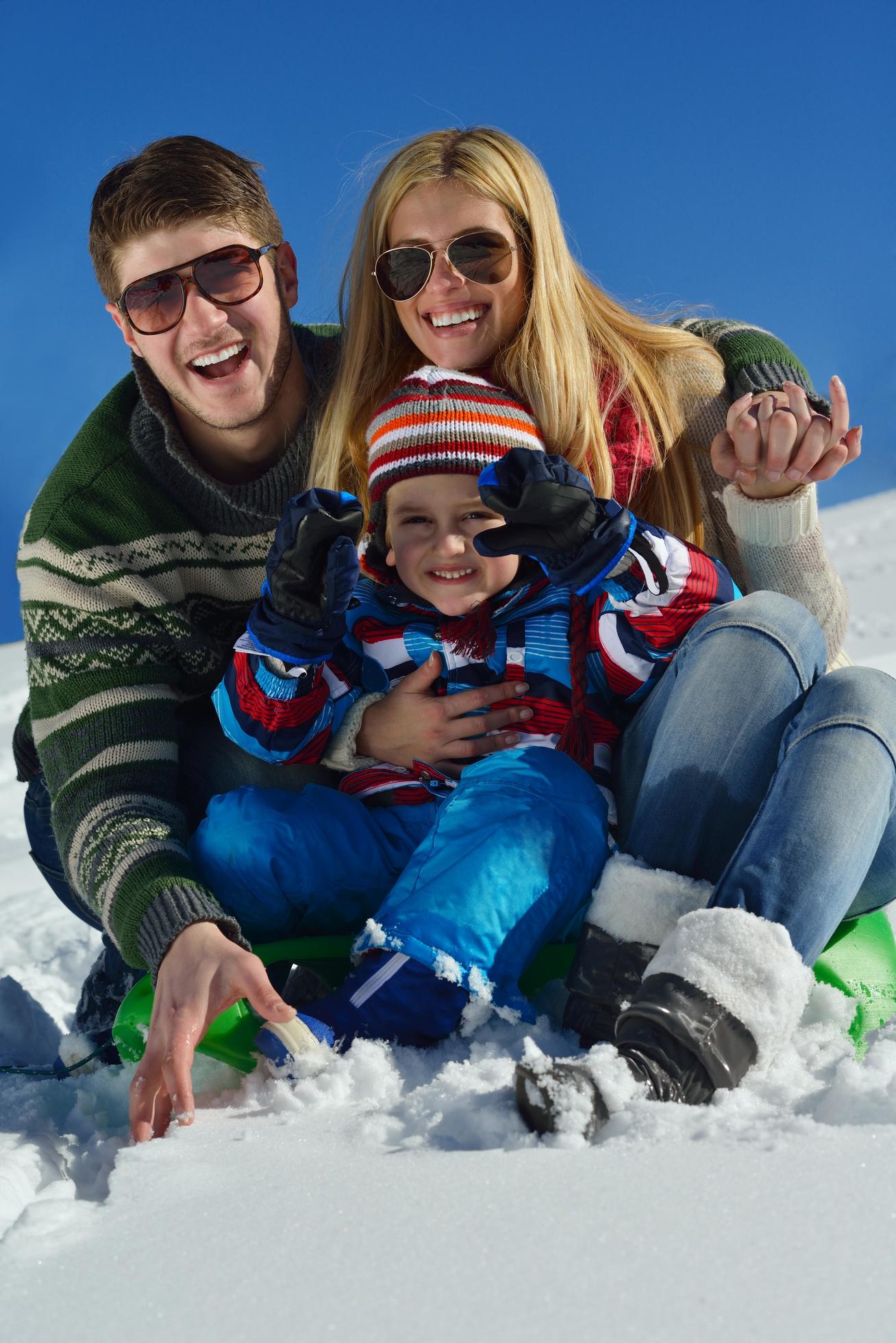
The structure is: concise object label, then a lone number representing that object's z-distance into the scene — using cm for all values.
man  223
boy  165
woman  139
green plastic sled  160
